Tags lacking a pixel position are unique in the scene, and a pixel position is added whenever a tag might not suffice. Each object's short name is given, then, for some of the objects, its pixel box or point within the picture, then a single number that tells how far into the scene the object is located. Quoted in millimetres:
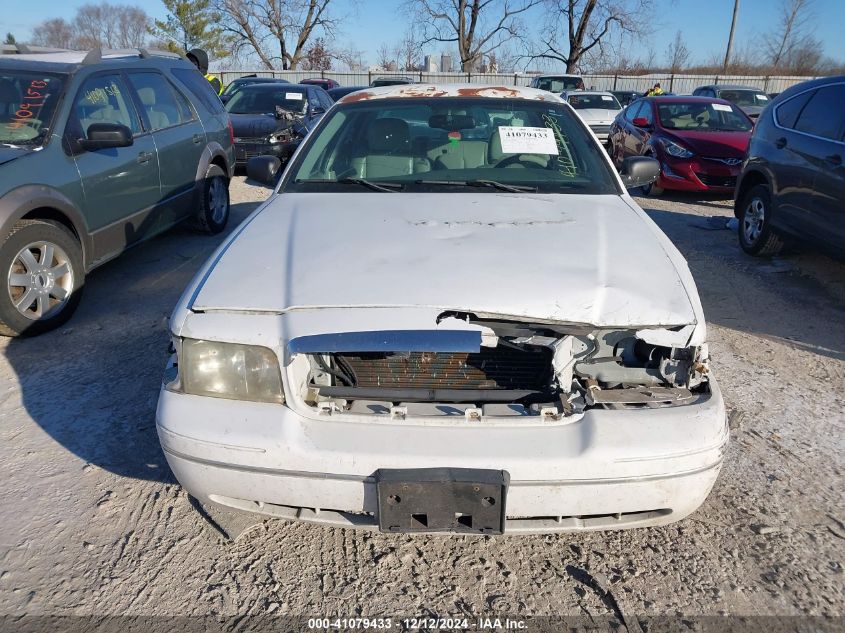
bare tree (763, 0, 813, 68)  47625
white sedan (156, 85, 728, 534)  1944
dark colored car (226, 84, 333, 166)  9875
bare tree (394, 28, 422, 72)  40247
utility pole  27667
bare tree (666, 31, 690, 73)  44562
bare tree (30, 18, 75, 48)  54750
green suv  4031
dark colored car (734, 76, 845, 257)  5023
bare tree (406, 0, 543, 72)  32781
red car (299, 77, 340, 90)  22847
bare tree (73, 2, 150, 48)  54469
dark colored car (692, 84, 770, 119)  14703
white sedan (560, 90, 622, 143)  15062
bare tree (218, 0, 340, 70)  37219
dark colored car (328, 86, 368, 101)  17312
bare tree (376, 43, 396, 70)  43469
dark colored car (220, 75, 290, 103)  12047
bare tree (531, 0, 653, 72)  31281
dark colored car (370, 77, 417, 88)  25086
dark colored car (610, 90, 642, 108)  23594
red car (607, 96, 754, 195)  8727
